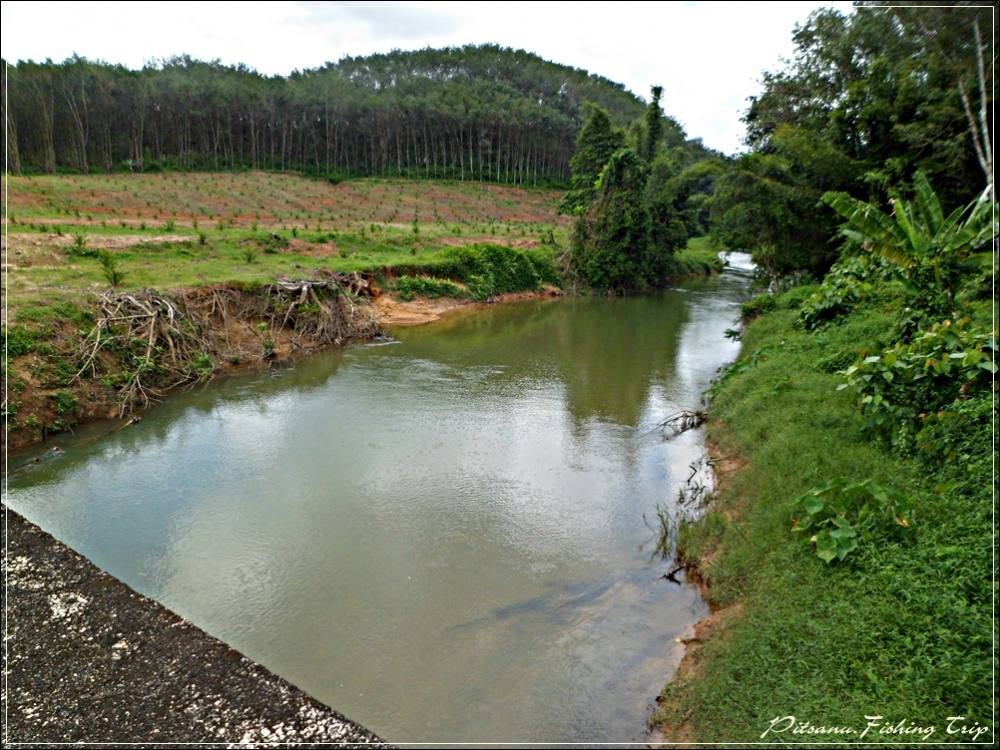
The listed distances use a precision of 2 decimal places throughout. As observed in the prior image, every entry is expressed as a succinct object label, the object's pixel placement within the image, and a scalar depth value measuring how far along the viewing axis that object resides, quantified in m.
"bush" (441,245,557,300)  25.78
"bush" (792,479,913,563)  5.02
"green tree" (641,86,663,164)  33.71
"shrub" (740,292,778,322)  17.36
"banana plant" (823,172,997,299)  6.92
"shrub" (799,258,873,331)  11.84
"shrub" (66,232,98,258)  16.95
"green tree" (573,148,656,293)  27.12
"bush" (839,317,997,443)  5.84
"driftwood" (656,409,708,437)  11.09
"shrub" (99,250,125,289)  14.44
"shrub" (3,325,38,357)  10.99
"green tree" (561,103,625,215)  31.17
